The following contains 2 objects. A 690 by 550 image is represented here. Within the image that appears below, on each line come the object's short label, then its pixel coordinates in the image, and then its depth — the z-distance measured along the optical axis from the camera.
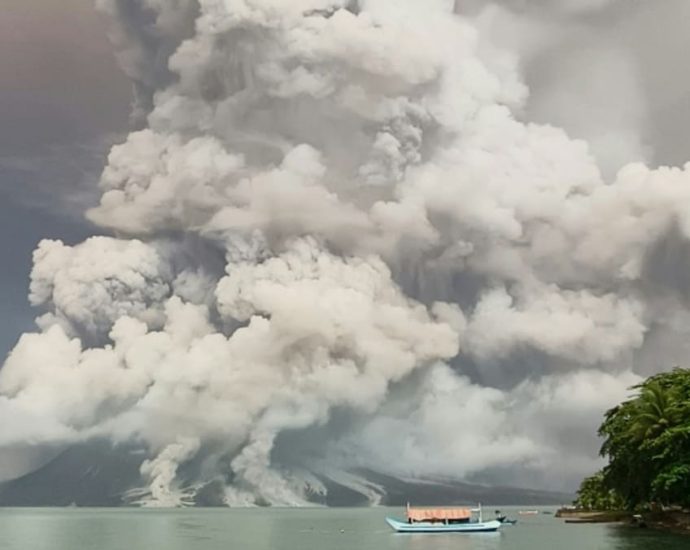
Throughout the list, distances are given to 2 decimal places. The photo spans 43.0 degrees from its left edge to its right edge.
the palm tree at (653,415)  111.44
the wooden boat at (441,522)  158.50
